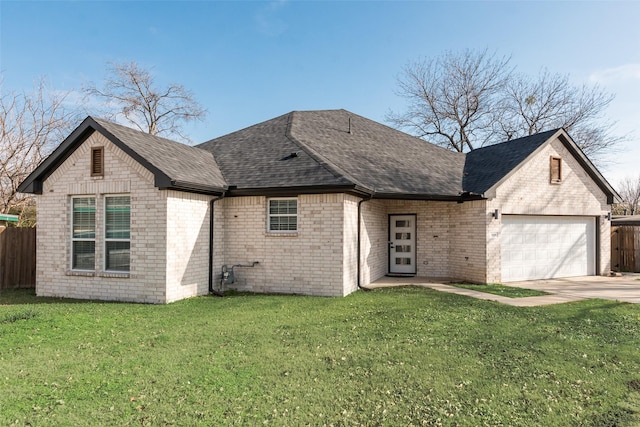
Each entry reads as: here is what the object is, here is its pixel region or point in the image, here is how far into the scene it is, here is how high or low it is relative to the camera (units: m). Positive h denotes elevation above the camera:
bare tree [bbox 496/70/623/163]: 25.84 +8.44
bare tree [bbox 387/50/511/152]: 28.94 +10.38
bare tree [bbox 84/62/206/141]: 28.64 +10.36
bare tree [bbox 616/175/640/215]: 44.31 +3.65
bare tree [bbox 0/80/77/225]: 20.03 +4.94
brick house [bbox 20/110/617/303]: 9.30 +0.17
